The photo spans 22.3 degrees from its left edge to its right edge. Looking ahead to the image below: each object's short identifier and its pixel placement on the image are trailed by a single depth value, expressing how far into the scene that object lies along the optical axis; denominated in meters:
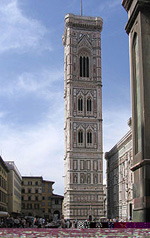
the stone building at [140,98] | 14.61
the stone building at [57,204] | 115.69
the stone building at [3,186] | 62.57
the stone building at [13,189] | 79.31
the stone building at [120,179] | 58.41
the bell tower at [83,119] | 73.56
